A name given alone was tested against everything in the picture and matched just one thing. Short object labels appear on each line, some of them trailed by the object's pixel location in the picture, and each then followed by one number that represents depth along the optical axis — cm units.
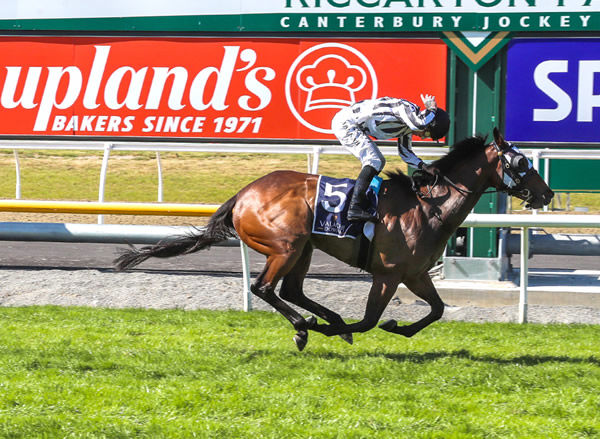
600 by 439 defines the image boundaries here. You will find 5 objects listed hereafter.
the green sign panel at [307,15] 1666
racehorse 1132
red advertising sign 1762
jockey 1135
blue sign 1695
